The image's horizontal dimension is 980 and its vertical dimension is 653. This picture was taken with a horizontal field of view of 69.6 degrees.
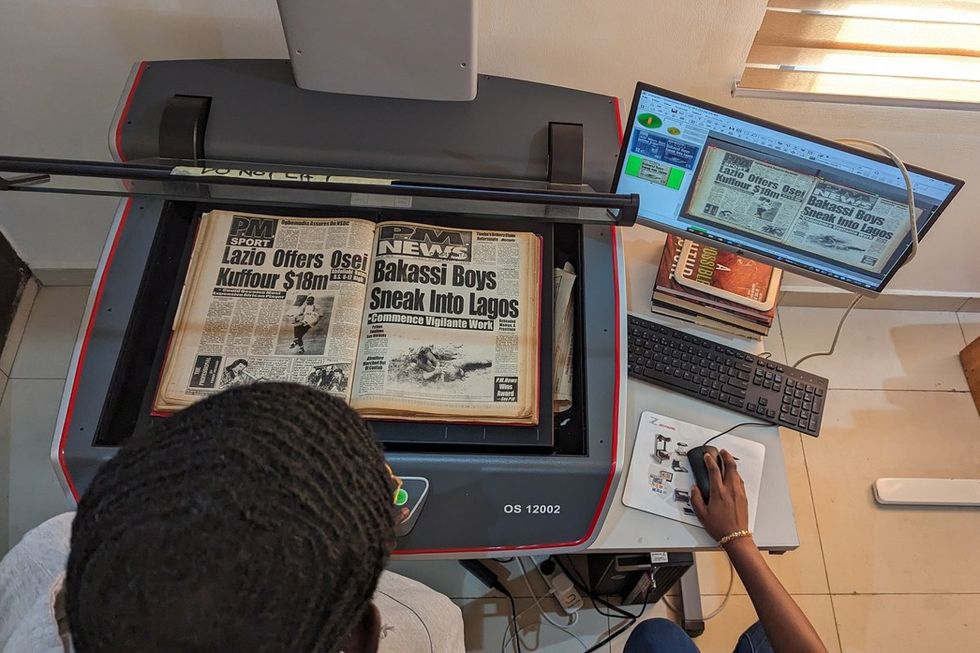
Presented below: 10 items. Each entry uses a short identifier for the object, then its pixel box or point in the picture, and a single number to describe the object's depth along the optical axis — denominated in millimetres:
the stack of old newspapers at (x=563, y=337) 1007
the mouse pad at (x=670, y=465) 1113
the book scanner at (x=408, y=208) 918
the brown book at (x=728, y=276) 1234
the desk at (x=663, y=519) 1091
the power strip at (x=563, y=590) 1599
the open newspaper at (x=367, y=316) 938
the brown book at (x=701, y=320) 1266
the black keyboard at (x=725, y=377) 1203
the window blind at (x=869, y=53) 1207
